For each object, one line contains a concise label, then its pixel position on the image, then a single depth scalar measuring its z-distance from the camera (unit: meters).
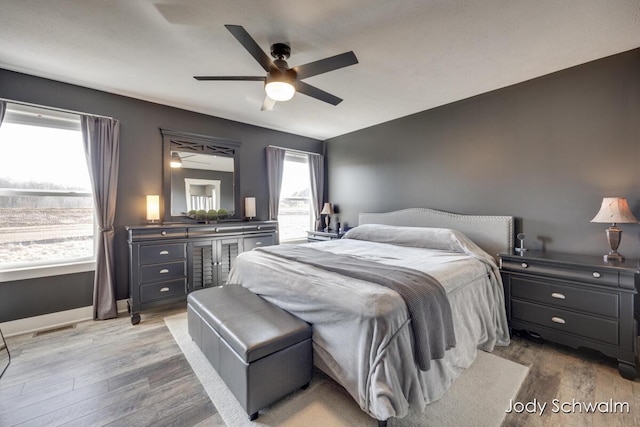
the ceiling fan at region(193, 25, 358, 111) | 1.92
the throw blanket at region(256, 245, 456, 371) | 1.64
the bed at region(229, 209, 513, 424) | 1.52
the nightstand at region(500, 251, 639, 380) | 2.06
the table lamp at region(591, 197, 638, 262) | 2.22
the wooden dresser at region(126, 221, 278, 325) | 3.08
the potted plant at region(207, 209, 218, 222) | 3.99
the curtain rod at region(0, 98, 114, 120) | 2.75
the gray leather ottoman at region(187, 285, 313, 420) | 1.62
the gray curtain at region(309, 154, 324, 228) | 5.48
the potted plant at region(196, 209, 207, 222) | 3.93
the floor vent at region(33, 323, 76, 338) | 2.78
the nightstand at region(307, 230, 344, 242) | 4.72
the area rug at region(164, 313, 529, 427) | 1.62
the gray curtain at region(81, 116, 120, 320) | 3.12
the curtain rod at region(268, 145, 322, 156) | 4.99
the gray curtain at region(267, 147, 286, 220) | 4.81
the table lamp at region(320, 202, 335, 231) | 5.17
